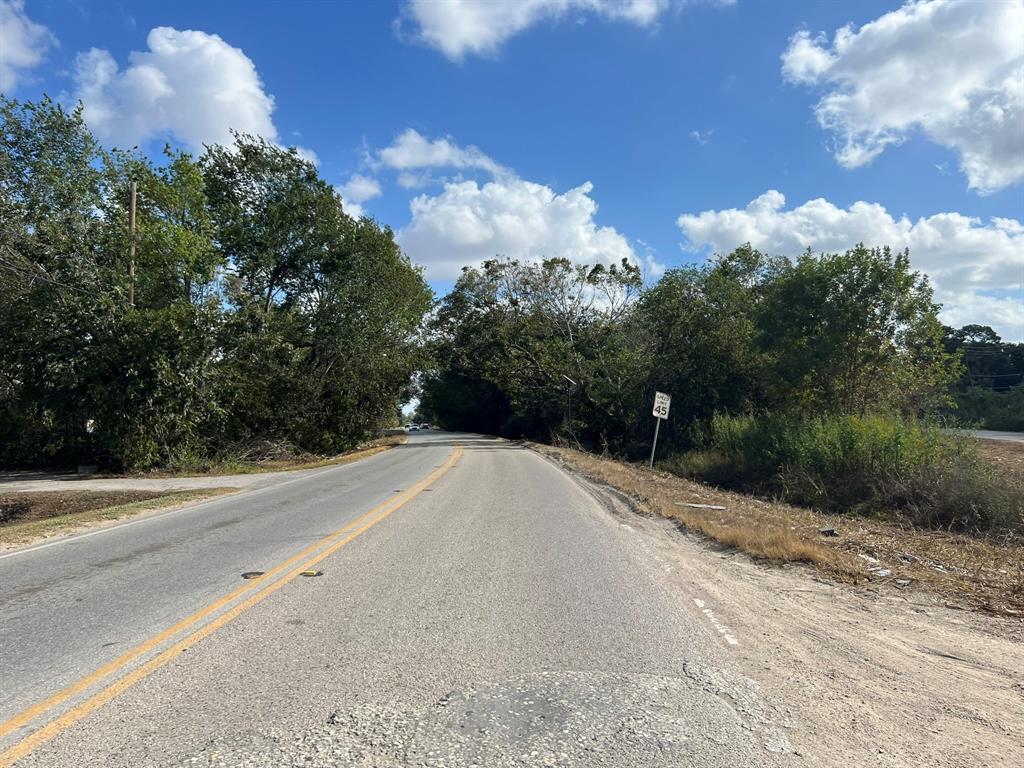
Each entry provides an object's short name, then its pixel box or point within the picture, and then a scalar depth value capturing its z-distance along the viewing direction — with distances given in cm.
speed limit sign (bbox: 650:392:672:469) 2267
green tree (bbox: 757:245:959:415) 2178
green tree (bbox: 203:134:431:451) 3177
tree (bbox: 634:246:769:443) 3031
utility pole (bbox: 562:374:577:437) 4315
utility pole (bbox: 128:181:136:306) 2189
